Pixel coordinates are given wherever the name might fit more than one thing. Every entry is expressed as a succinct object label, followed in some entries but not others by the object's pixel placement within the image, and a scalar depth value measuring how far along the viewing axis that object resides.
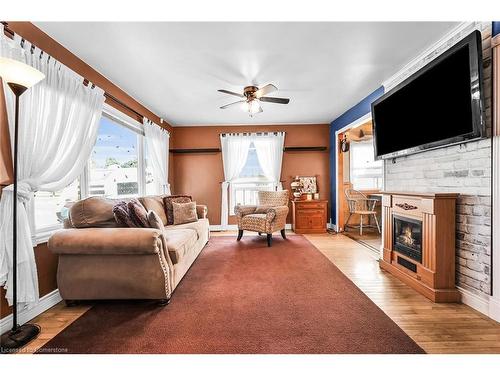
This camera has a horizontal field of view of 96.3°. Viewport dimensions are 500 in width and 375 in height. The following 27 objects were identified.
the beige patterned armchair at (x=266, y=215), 4.00
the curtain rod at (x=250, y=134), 5.29
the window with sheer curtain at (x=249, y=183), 5.44
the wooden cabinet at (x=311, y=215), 4.93
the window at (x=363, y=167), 5.75
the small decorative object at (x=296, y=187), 5.12
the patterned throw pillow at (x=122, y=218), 2.26
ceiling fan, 3.04
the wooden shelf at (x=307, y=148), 5.34
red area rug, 1.49
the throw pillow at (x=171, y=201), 3.65
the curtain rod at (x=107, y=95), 1.78
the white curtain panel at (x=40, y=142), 1.70
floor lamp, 1.47
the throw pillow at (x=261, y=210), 4.40
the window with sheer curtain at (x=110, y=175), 2.29
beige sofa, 1.92
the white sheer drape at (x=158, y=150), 4.16
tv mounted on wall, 1.79
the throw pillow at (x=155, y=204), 3.34
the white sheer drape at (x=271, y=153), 5.27
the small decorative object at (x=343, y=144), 4.98
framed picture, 5.38
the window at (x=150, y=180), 4.35
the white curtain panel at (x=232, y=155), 5.30
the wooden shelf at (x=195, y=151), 5.38
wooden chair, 5.45
